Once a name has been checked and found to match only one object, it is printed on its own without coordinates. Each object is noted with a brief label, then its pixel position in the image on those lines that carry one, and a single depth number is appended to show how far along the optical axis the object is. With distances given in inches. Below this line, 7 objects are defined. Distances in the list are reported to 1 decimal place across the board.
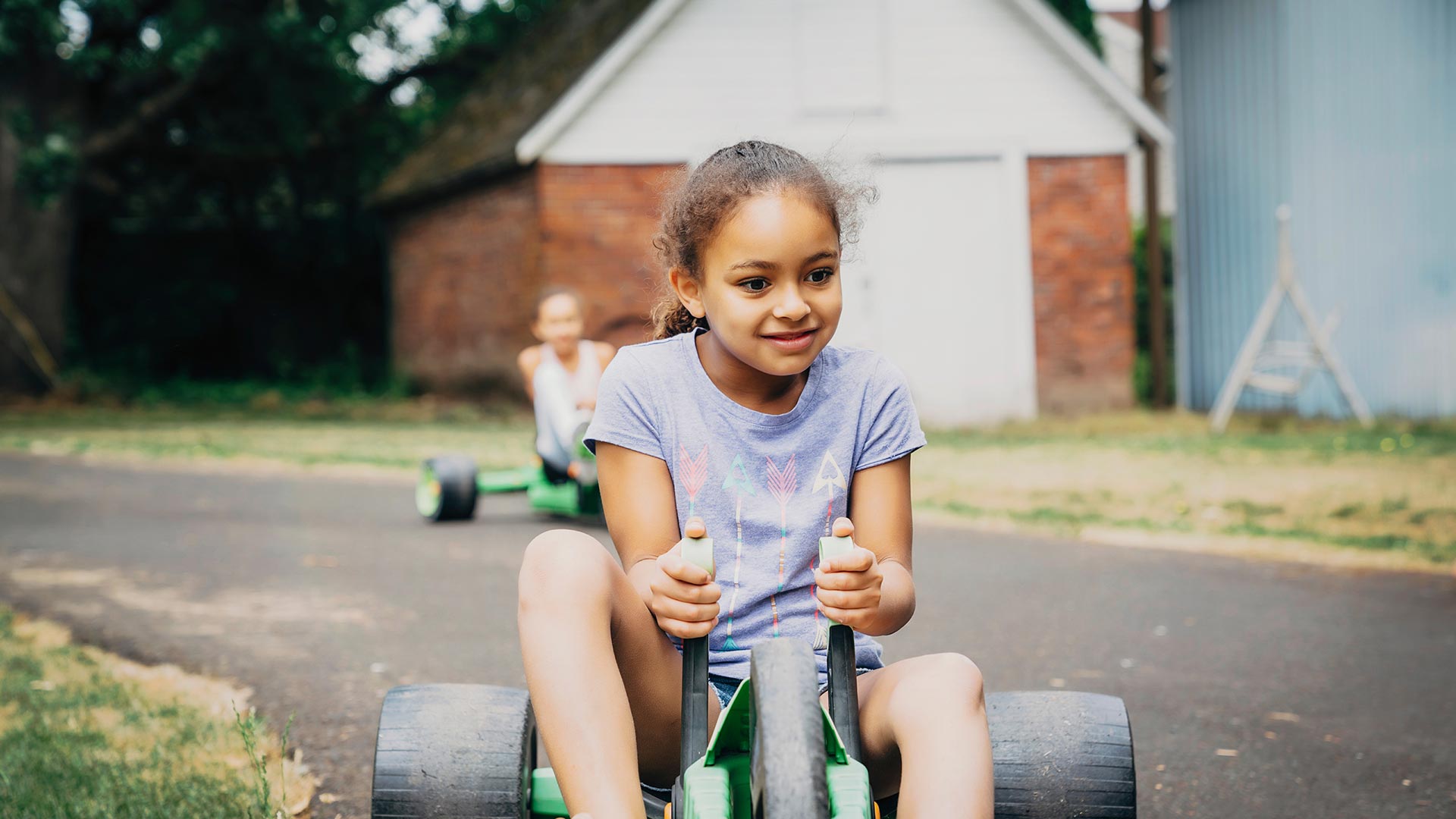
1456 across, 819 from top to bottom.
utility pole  612.7
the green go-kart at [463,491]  299.4
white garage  619.5
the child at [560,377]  295.6
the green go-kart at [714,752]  80.4
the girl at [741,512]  81.3
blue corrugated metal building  532.4
